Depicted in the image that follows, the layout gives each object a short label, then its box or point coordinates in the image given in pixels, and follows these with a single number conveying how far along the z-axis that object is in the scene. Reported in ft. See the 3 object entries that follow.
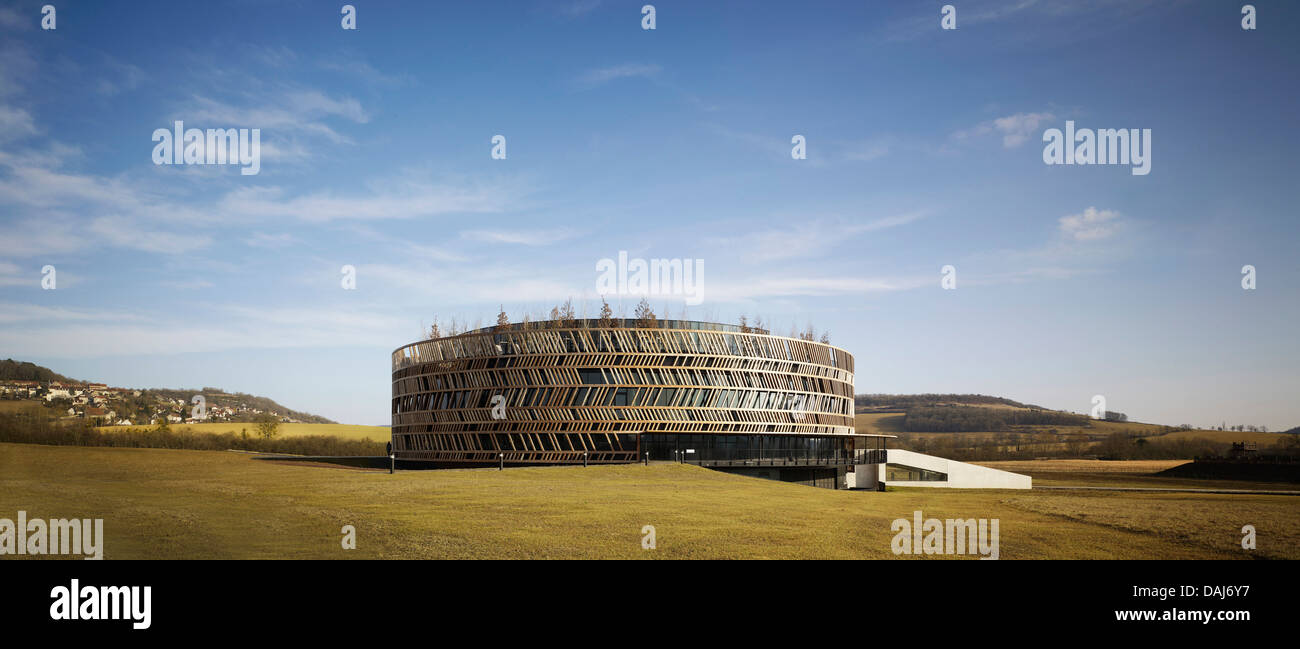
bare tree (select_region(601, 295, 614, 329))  203.87
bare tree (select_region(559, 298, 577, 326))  207.41
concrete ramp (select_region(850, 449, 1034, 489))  219.41
